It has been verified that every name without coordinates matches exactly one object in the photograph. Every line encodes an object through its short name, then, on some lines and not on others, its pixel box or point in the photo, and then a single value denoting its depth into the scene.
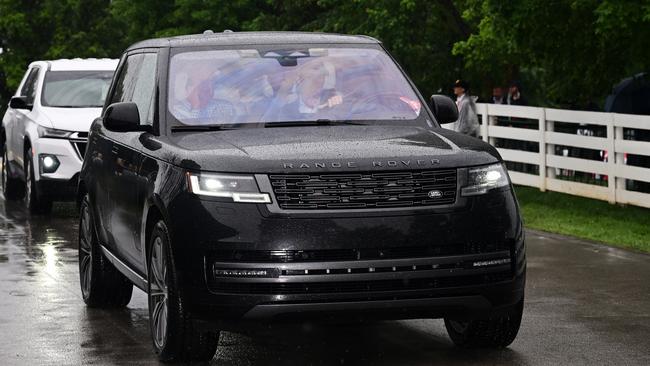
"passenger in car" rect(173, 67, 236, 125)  16.51
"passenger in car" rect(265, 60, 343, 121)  16.74
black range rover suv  14.30
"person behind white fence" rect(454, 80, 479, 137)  41.65
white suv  34.34
